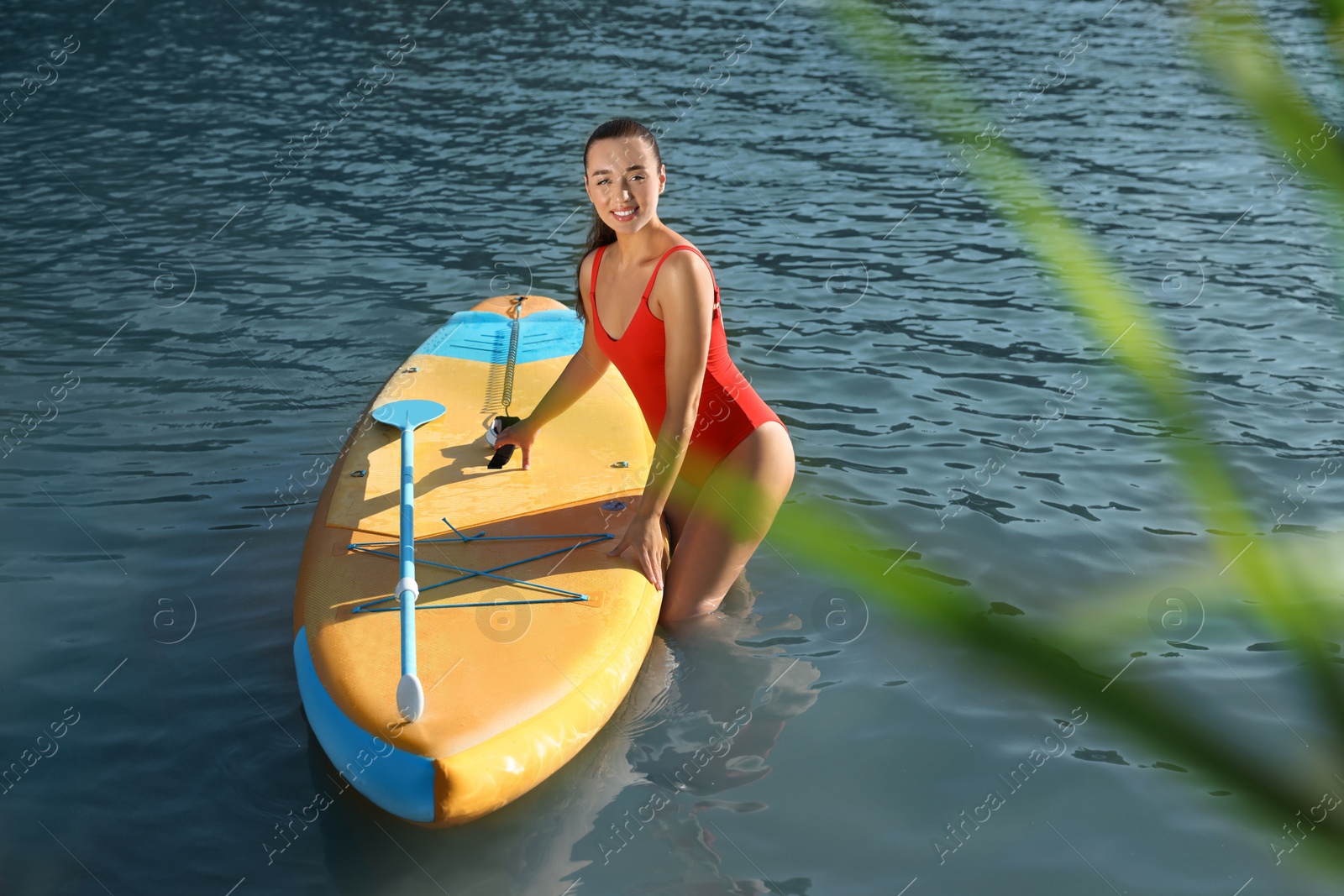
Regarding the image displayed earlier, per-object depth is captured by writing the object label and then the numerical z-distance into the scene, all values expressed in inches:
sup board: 99.8
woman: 121.0
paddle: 95.3
